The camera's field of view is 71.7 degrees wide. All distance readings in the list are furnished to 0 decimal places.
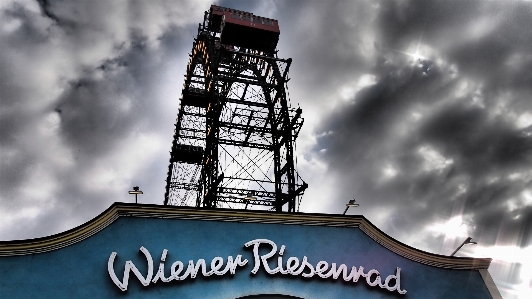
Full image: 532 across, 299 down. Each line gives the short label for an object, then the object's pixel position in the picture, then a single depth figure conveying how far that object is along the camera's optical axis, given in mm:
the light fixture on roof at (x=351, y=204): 12977
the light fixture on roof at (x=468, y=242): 13219
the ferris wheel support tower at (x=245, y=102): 23016
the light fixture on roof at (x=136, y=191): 11547
